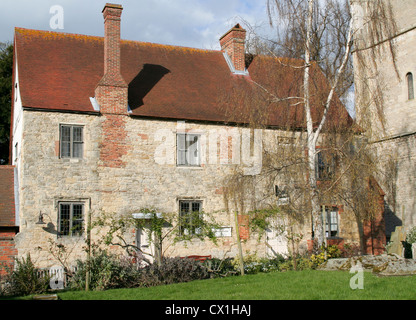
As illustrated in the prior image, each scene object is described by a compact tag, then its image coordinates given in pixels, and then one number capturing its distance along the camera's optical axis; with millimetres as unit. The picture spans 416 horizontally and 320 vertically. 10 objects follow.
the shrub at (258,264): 15773
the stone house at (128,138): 16875
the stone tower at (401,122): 22969
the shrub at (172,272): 13969
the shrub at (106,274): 13906
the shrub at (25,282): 13328
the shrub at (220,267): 14906
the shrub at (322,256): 15547
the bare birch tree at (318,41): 16281
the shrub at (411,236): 20639
